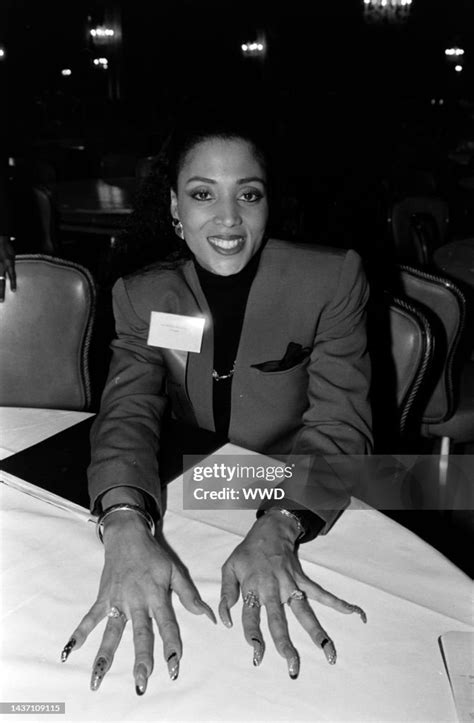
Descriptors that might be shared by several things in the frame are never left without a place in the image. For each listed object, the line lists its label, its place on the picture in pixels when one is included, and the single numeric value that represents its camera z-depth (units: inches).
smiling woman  49.1
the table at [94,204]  169.3
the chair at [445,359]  71.4
